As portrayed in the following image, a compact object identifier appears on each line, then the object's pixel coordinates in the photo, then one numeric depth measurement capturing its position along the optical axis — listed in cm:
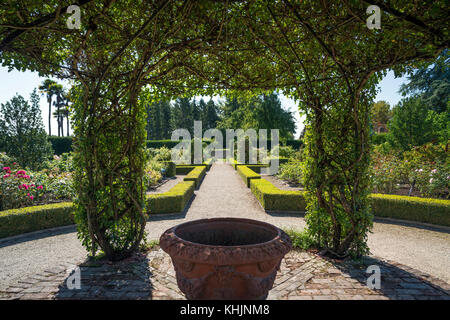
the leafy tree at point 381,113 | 4222
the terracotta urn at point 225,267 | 220
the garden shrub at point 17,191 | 664
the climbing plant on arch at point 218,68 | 291
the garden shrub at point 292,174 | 1163
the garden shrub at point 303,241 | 443
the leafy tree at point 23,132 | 1033
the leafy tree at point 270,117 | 2773
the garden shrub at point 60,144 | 2670
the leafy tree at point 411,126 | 1448
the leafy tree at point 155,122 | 4916
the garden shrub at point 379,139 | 2158
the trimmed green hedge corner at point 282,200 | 740
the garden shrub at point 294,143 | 3369
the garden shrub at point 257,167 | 1702
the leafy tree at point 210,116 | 5103
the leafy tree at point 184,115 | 5016
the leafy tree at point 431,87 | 1900
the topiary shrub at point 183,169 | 1652
